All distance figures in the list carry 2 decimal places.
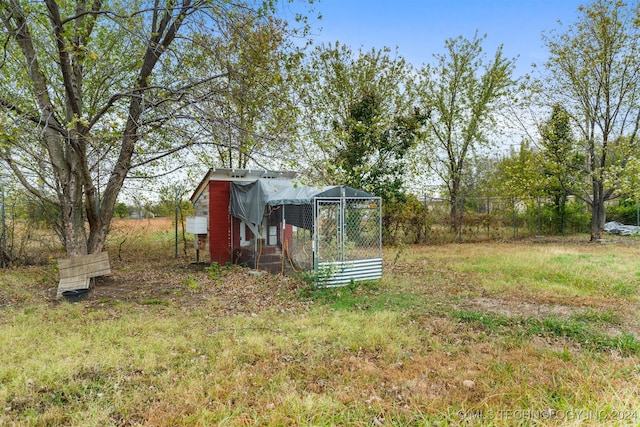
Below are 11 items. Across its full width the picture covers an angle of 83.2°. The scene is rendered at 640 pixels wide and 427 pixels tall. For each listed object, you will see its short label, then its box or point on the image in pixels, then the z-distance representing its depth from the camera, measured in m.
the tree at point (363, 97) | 12.01
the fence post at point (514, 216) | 14.77
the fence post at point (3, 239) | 7.85
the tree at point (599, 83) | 11.88
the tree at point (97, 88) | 5.02
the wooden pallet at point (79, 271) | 5.74
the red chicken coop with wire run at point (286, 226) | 6.25
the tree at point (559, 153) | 13.20
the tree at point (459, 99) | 15.38
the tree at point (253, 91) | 5.17
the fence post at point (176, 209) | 9.91
